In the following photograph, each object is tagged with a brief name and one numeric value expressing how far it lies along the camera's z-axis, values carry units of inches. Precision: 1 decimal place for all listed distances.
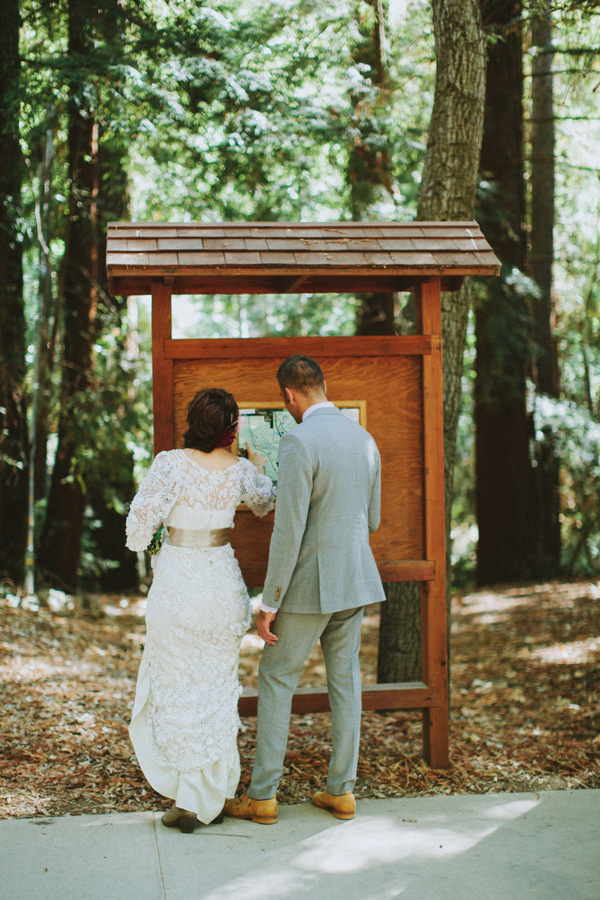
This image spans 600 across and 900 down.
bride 137.7
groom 137.5
